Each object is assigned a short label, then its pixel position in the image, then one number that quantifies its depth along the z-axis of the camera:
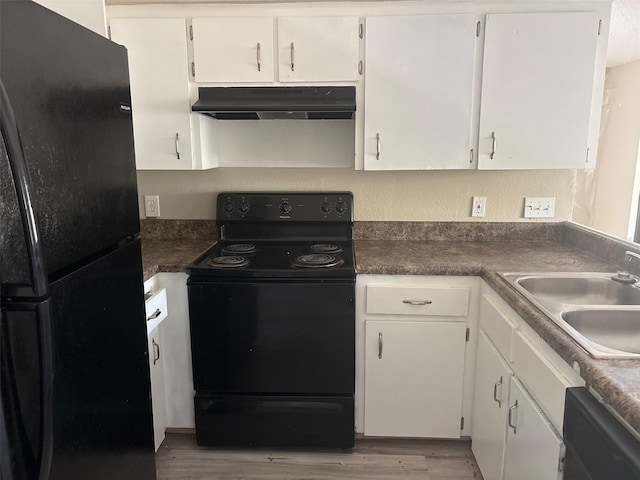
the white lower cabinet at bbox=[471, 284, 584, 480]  1.26
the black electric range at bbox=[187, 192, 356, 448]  2.05
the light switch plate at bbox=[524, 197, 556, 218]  2.54
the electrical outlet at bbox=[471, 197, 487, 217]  2.55
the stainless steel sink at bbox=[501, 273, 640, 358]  1.39
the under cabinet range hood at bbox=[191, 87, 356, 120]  2.08
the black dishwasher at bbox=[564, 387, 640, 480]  0.90
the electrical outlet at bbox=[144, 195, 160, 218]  2.66
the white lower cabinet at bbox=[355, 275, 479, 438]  2.09
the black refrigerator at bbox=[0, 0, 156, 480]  0.85
